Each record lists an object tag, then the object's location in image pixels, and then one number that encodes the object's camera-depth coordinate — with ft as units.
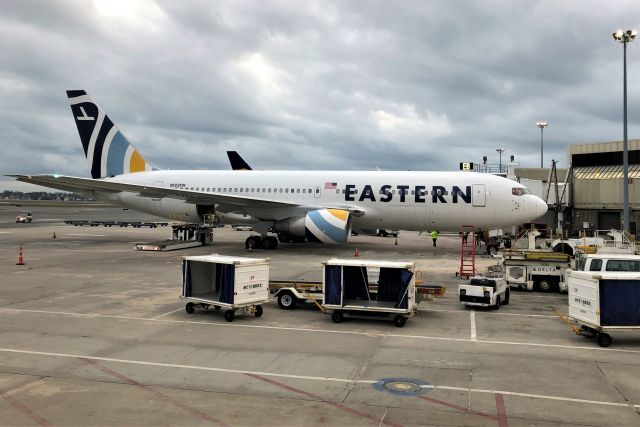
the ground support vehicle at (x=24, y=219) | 202.39
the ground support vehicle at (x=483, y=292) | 45.06
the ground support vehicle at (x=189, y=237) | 97.86
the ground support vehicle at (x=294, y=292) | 44.16
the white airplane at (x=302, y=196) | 89.10
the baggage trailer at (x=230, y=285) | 40.06
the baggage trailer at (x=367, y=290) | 39.42
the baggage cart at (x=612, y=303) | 33.40
